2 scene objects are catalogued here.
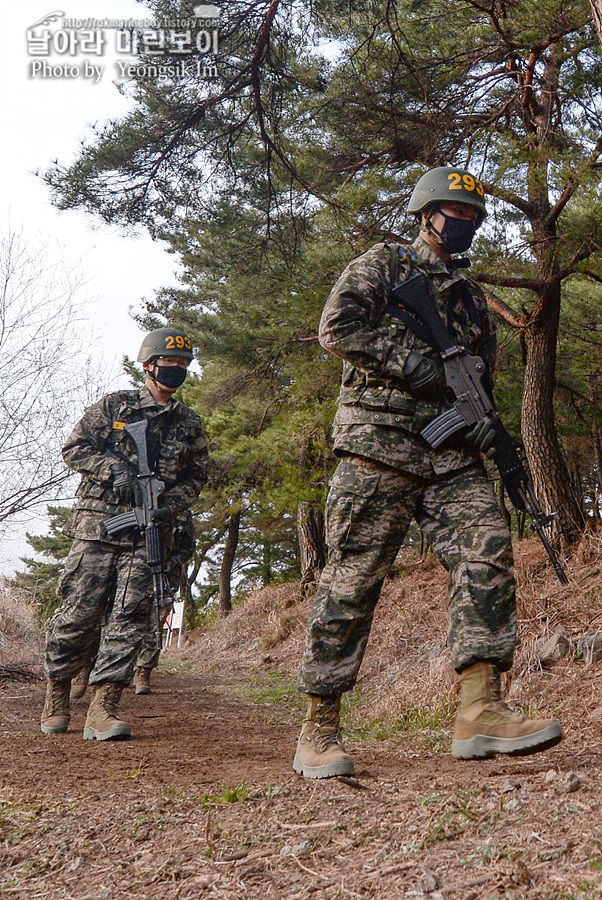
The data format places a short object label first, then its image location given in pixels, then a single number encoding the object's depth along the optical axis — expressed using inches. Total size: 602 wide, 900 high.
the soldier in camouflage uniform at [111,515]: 209.3
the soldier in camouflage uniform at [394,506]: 126.8
